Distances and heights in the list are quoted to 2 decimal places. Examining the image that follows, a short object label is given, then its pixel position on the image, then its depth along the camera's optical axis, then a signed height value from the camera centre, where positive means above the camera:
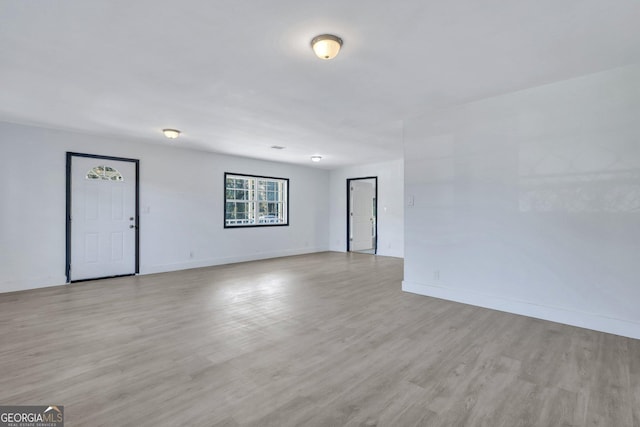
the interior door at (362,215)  8.80 -0.04
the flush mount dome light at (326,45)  2.26 +1.29
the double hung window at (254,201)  7.08 +0.33
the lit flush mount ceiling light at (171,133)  4.71 +1.28
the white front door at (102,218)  4.99 -0.07
